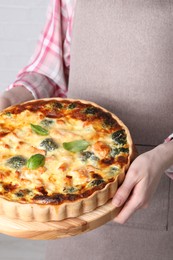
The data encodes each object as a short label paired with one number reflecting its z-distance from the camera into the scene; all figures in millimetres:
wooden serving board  1197
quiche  1207
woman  1404
